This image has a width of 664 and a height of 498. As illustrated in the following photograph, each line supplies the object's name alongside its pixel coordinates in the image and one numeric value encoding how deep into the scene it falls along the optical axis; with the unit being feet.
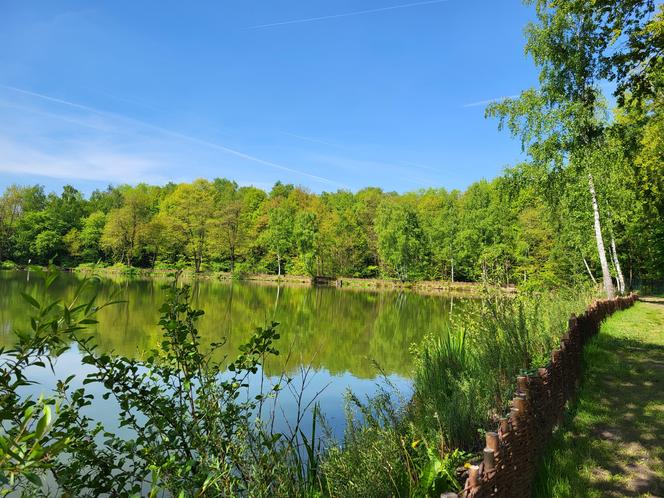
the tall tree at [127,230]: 174.50
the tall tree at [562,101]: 44.52
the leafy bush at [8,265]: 163.00
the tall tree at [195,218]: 174.60
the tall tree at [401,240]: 156.87
